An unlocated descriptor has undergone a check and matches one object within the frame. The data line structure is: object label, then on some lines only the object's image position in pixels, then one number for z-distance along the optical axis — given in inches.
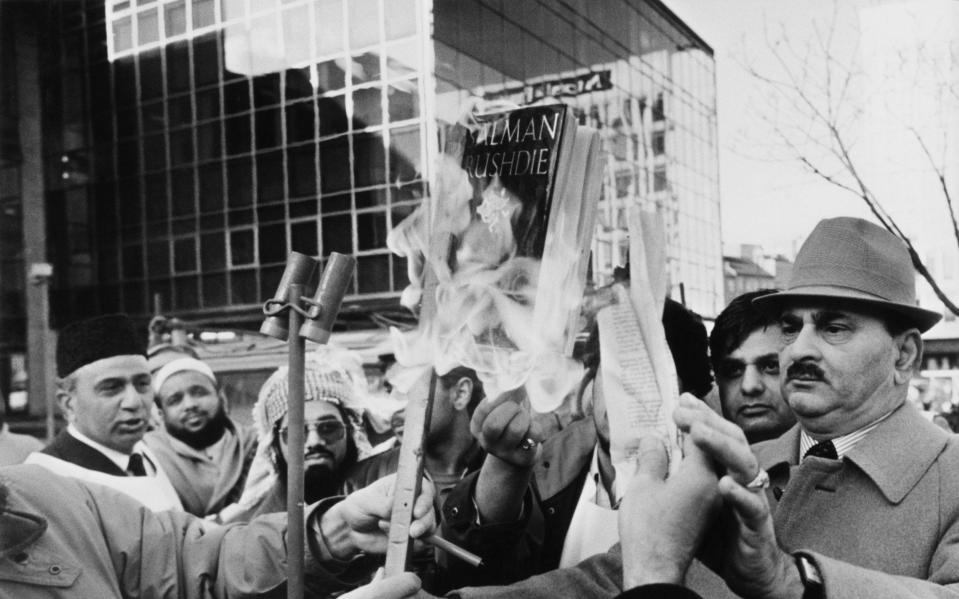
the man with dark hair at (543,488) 67.3
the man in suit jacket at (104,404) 125.2
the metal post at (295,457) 58.9
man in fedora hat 52.6
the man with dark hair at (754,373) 91.0
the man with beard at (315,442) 130.6
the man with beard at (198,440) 161.5
